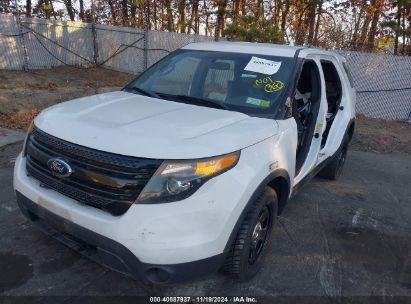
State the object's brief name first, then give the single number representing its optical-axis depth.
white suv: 2.22
